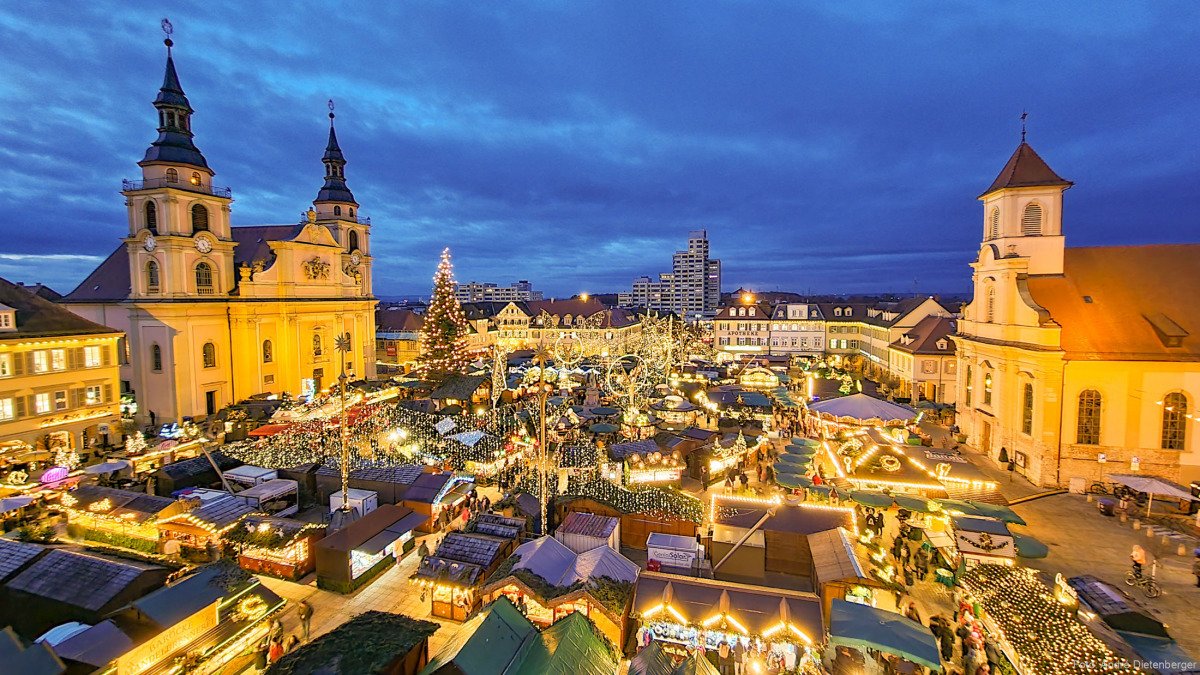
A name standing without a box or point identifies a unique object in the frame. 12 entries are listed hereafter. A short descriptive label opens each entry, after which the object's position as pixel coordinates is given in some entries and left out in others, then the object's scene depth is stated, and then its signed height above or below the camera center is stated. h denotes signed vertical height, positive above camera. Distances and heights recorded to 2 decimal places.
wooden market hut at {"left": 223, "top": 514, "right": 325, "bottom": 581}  15.20 -6.73
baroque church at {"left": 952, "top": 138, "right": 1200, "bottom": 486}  20.94 -1.35
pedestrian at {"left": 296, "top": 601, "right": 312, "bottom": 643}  12.34 -7.16
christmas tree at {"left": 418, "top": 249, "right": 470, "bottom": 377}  42.34 -1.09
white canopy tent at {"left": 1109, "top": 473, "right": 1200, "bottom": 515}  17.75 -6.07
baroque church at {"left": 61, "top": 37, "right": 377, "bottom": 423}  32.75 +1.87
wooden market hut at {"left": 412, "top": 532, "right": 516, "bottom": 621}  13.08 -6.56
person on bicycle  14.23 -6.76
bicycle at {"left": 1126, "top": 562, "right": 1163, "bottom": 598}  13.66 -7.23
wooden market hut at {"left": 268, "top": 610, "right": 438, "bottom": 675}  8.96 -6.03
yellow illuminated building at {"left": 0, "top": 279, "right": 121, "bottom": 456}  24.08 -2.92
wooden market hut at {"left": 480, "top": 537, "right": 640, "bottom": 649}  11.77 -6.30
